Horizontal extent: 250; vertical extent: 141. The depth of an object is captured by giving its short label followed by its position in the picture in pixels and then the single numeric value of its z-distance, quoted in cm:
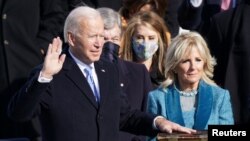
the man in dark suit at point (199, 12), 1617
